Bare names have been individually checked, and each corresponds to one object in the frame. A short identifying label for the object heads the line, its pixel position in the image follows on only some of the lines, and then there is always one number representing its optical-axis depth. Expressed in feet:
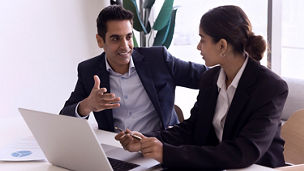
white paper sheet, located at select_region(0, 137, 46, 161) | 7.45
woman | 6.73
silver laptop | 6.42
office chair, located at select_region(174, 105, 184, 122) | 9.63
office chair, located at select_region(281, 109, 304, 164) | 7.91
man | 8.82
